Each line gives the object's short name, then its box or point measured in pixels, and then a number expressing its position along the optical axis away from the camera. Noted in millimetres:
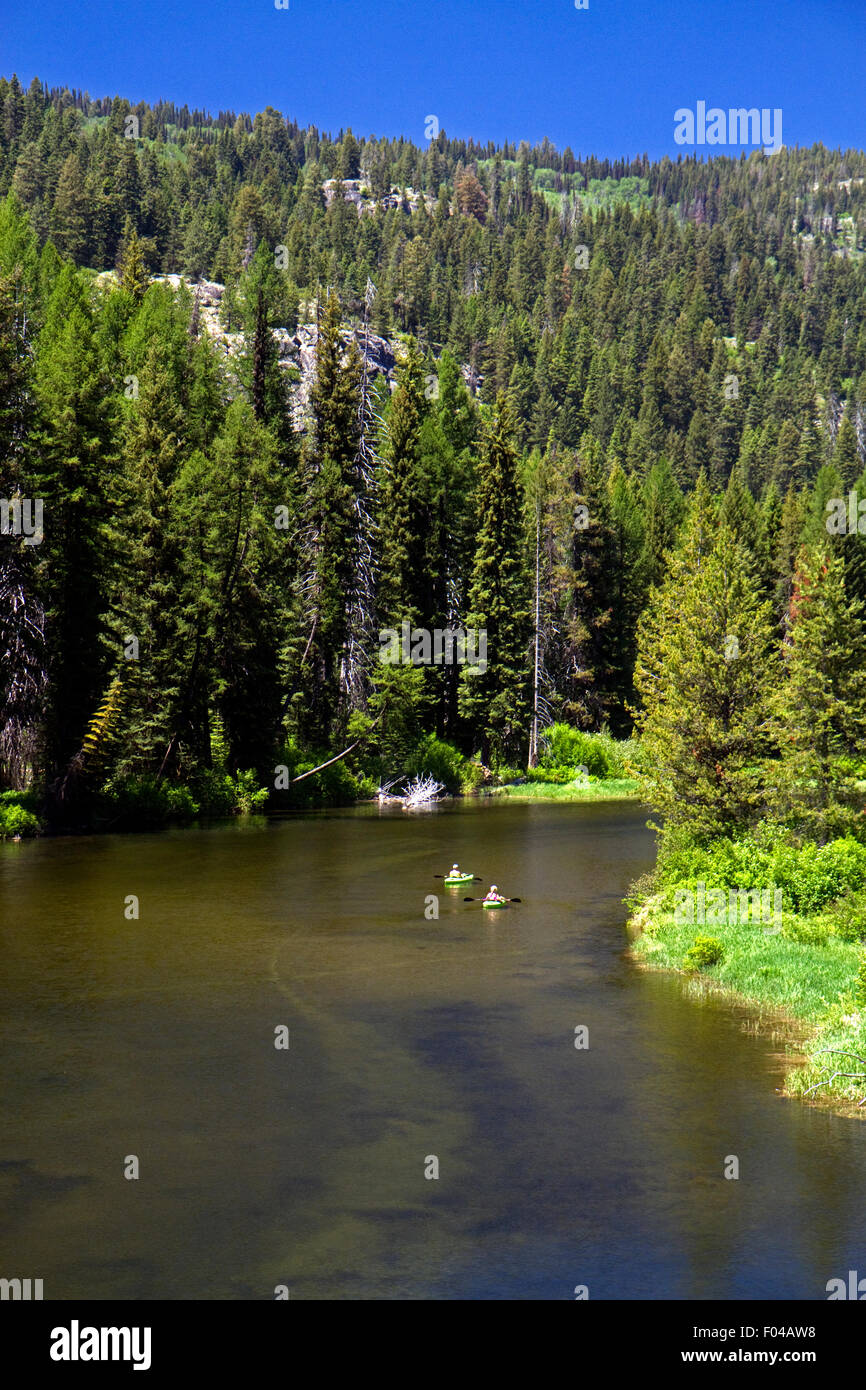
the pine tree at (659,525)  90375
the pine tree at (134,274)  77875
